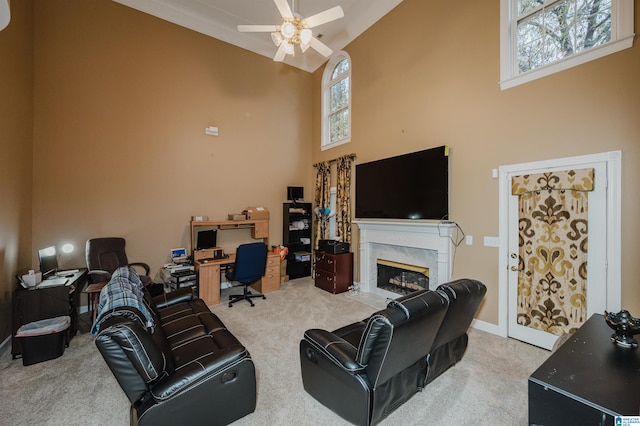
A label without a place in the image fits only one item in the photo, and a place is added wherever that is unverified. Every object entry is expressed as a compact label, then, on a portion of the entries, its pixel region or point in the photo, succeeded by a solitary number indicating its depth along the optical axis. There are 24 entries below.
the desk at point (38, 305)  2.79
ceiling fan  3.12
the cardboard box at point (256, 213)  5.38
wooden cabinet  5.04
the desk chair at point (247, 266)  4.20
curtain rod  5.38
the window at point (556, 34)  2.50
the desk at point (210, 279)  4.38
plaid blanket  1.71
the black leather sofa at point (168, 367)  1.51
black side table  1.21
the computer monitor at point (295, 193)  6.09
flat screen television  3.77
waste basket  2.65
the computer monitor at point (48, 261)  3.30
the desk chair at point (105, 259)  3.77
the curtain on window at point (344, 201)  5.46
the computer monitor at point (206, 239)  4.87
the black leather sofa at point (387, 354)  1.70
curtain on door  2.68
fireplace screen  4.38
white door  2.52
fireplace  3.76
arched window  5.70
